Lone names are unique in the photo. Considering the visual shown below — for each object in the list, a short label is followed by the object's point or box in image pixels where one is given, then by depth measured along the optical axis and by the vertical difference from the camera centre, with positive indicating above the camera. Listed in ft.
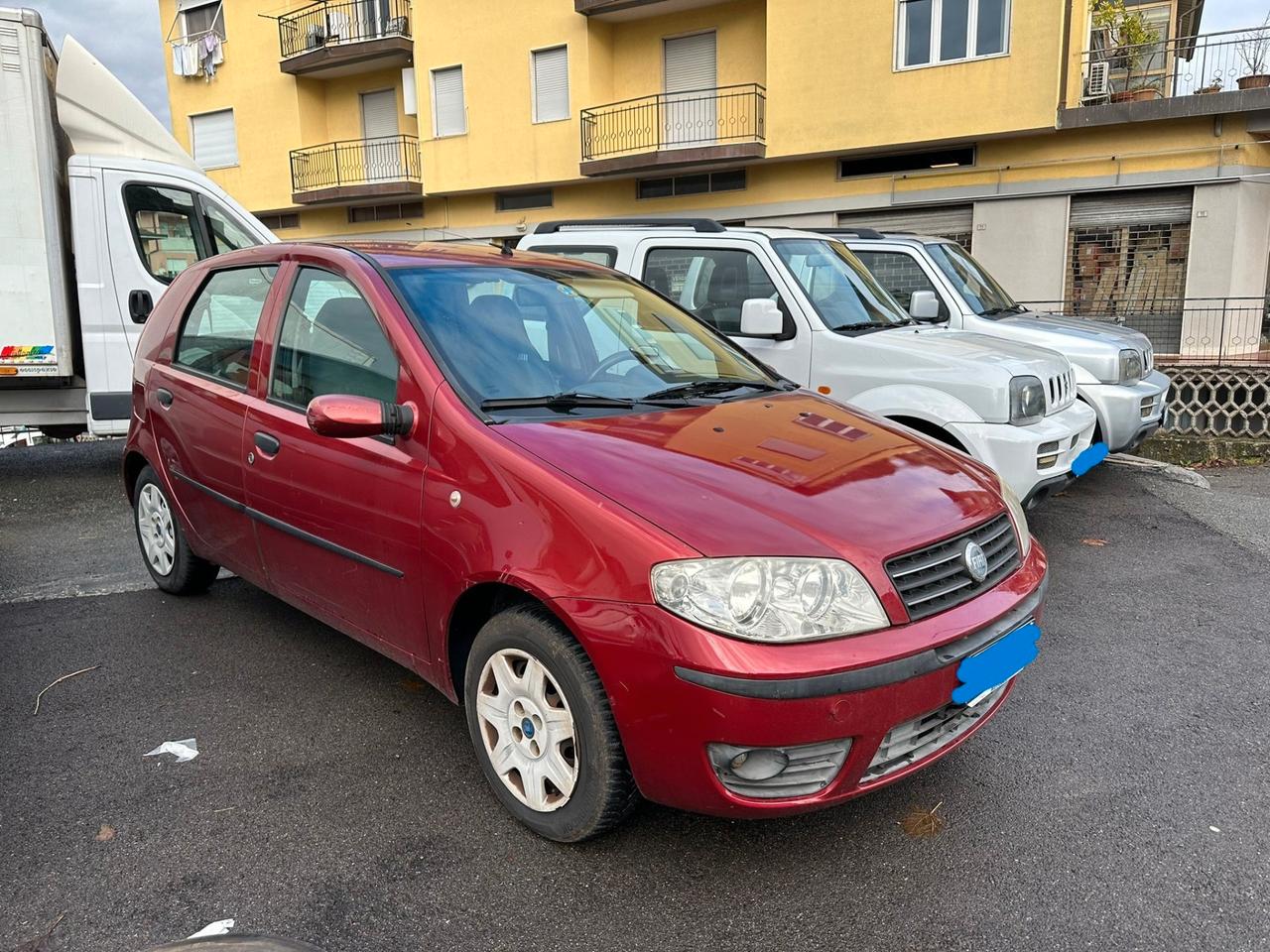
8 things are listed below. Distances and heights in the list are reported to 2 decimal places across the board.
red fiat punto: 7.74 -2.33
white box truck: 24.35 +1.64
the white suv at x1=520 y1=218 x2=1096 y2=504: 17.12 -1.28
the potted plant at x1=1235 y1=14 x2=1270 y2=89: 46.16 +10.31
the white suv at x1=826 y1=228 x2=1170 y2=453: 23.30 -1.36
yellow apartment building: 50.42 +9.95
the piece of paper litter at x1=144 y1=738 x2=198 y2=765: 10.82 -5.24
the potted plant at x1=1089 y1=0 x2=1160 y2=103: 50.08 +12.49
